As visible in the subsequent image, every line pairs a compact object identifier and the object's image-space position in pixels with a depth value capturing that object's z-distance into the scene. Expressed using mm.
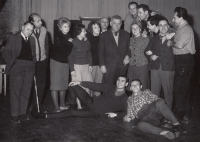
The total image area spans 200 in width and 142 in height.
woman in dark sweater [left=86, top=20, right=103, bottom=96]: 4004
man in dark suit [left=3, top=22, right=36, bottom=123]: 3381
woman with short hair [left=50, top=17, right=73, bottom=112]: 3836
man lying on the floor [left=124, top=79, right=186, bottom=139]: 3014
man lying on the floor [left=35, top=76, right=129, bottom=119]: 3641
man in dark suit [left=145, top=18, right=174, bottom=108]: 3568
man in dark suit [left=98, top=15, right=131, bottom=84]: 4016
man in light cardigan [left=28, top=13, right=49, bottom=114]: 3762
